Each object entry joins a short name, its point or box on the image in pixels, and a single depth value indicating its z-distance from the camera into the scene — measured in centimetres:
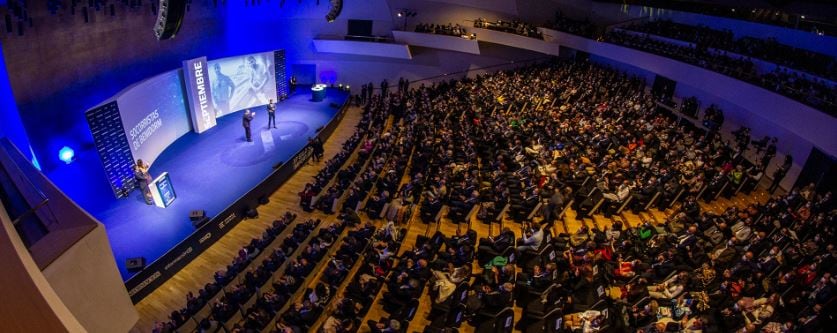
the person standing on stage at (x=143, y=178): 1101
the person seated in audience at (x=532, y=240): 876
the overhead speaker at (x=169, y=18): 856
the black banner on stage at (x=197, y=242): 834
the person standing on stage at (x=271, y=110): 1709
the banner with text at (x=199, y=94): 1502
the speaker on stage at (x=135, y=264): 851
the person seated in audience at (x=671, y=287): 750
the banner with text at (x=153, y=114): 1160
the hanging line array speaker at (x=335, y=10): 1884
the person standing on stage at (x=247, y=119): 1540
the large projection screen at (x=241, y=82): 1706
